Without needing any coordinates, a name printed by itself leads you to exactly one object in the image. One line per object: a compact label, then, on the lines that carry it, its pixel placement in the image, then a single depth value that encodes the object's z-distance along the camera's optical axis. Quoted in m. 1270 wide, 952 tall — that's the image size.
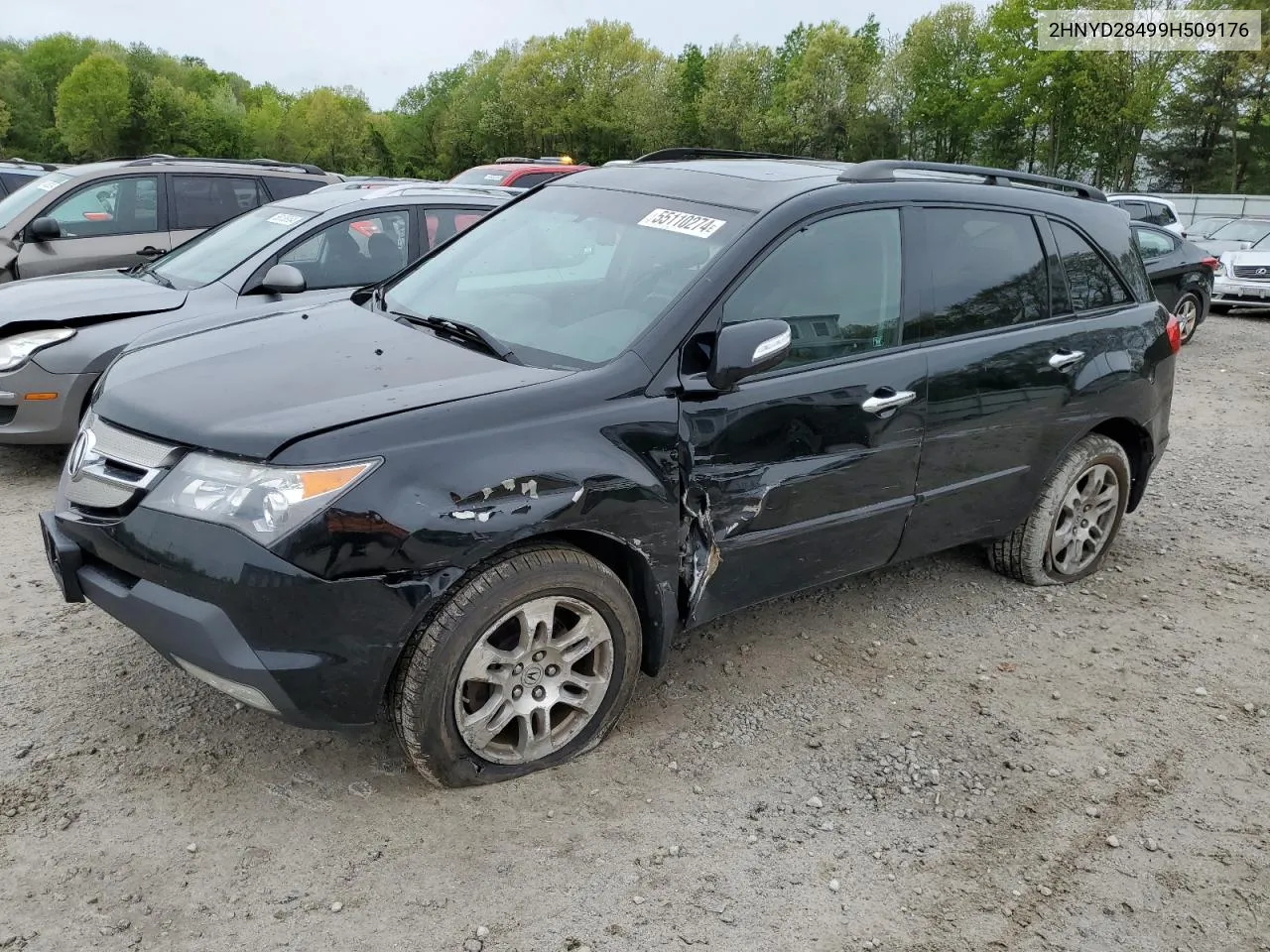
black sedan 12.40
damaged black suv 2.77
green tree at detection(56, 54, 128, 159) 75.69
